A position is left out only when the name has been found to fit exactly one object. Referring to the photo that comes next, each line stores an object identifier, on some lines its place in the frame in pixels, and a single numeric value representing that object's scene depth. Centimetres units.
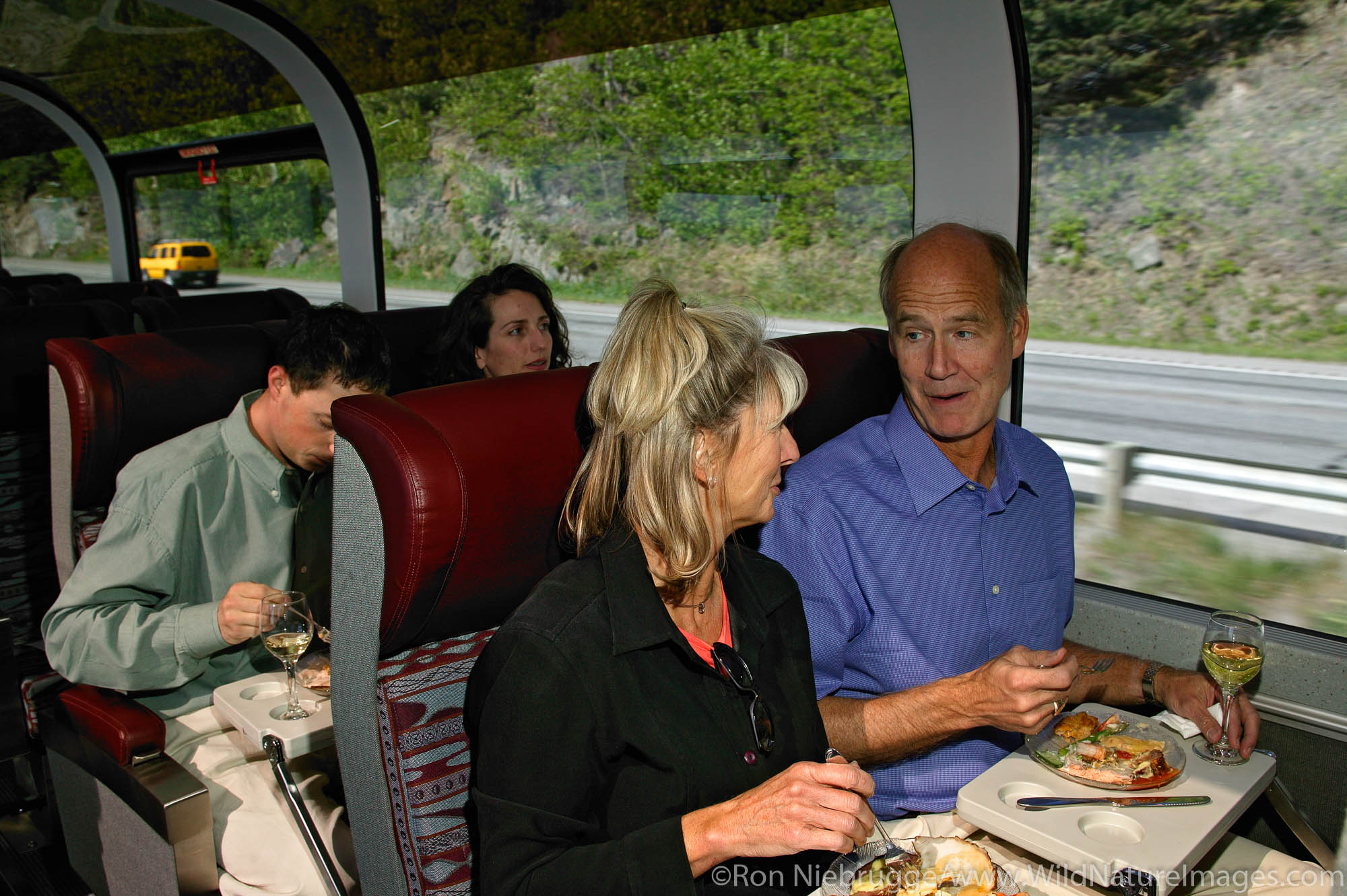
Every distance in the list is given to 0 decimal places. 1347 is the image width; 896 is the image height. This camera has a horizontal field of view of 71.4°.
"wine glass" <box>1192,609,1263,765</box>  173
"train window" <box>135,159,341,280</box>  686
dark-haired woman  314
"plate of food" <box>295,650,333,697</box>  191
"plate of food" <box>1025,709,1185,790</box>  147
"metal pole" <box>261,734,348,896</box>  177
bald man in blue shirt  183
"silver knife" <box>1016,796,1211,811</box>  139
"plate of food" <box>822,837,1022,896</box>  119
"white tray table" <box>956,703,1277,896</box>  128
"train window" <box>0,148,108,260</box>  959
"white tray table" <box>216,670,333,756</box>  177
